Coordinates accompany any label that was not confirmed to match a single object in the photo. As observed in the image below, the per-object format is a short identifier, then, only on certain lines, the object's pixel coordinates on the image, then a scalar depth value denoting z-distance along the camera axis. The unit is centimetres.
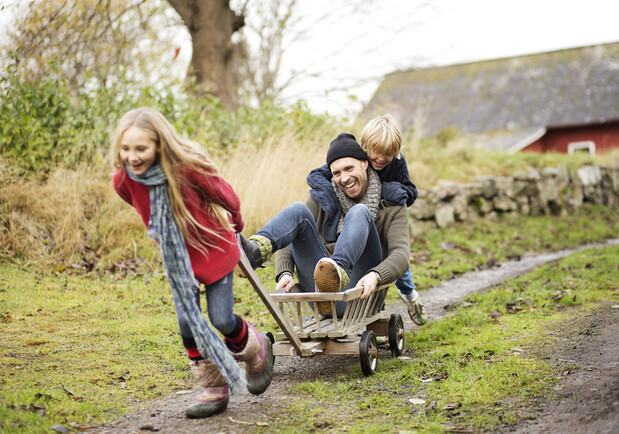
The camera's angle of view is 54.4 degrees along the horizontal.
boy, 399
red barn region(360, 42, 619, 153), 2389
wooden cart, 329
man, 343
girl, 267
